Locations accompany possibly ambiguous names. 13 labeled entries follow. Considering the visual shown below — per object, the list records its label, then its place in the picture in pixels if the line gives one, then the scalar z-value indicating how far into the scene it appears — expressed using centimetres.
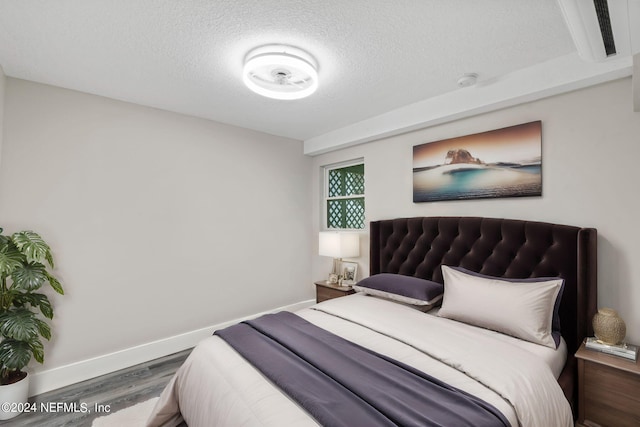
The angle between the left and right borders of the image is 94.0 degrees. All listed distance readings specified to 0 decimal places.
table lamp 337
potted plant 194
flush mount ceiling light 190
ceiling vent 116
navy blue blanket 113
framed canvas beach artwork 231
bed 127
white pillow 182
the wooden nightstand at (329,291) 330
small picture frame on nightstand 358
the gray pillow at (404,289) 241
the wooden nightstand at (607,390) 160
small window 380
